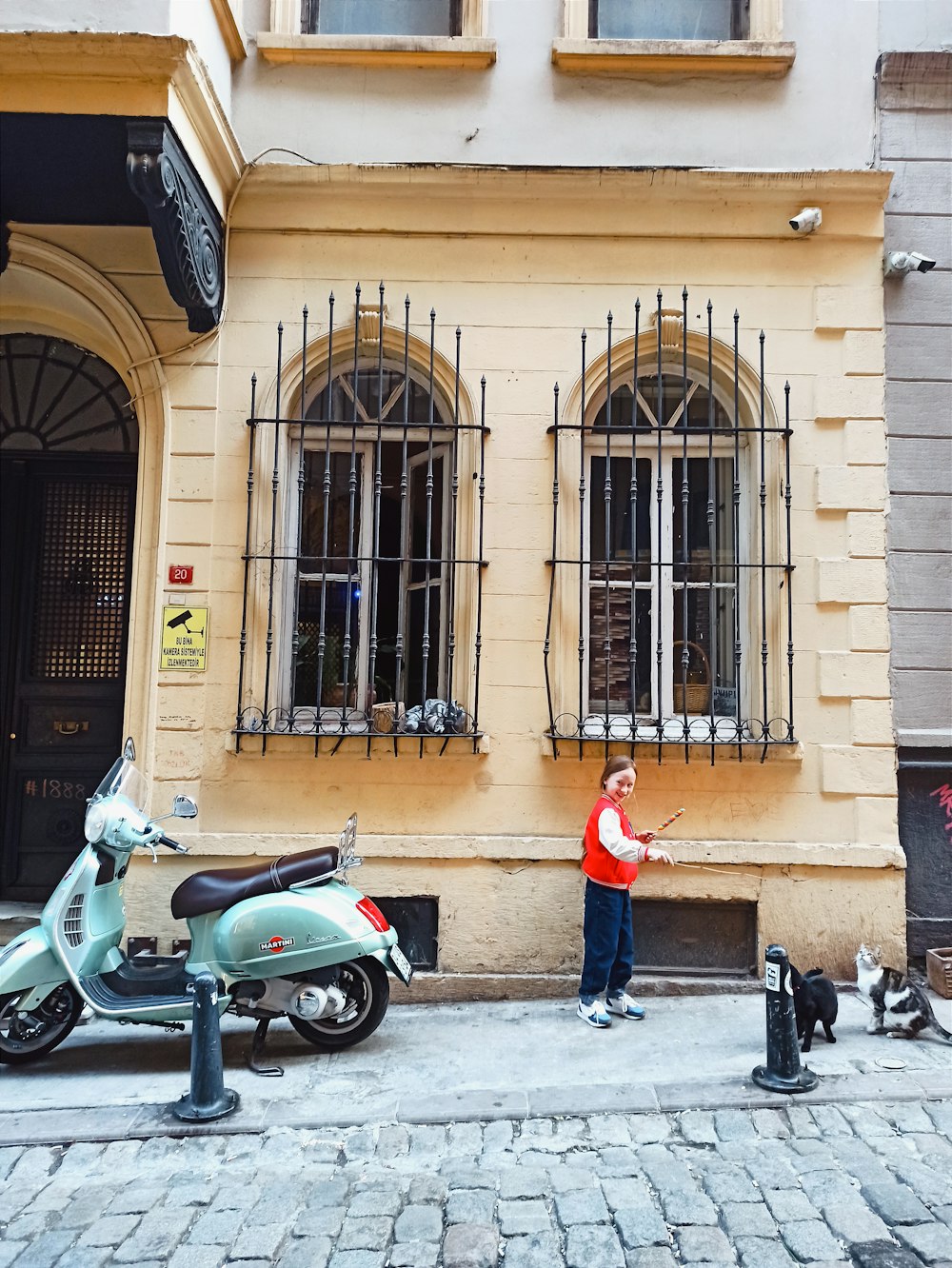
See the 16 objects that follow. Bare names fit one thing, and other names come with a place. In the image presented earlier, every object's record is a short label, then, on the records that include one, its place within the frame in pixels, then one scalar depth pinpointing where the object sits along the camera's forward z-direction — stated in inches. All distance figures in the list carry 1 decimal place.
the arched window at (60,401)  239.3
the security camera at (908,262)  221.6
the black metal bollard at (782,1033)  156.6
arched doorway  233.1
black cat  173.3
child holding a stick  188.9
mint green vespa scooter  167.8
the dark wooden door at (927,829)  215.6
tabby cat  179.0
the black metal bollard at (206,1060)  149.1
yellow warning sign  216.2
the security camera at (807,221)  219.1
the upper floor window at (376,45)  225.8
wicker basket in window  228.1
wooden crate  203.2
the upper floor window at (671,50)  225.9
